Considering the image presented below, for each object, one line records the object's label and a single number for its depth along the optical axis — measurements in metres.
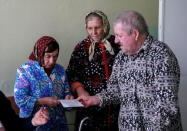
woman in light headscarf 2.42
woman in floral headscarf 2.05
